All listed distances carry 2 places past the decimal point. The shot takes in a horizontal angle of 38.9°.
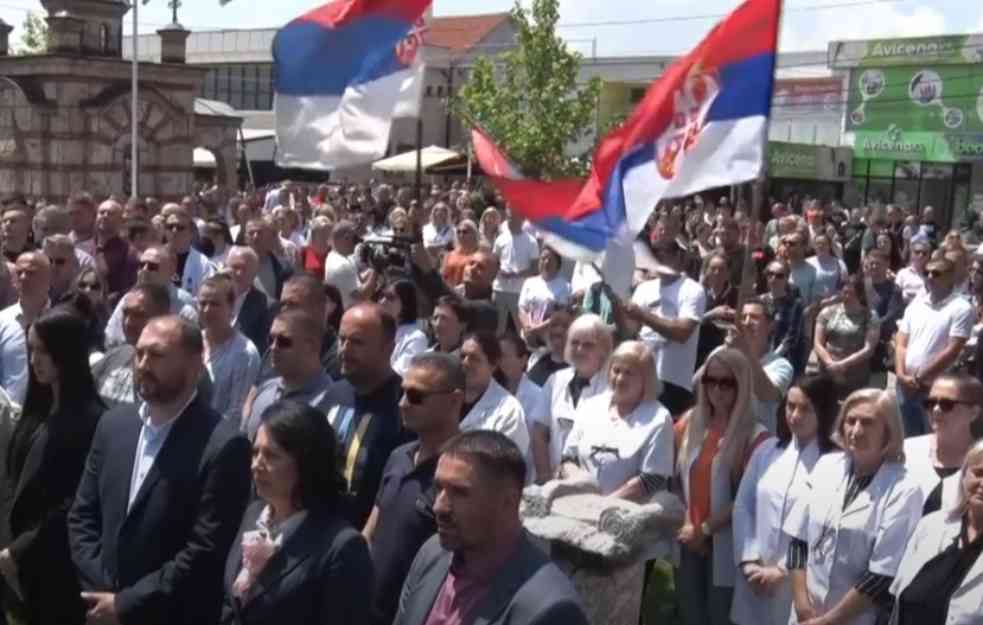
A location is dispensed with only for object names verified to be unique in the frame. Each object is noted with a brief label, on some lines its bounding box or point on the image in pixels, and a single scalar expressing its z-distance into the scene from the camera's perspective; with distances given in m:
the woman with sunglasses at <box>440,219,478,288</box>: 11.17
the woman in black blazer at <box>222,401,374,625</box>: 3.82
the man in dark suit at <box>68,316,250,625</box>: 4.40
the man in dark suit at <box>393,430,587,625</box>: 3.29
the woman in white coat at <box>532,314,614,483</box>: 6.41
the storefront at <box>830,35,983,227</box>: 36.84
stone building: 25.34
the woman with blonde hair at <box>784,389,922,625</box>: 4.85
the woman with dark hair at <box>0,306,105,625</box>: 5.21
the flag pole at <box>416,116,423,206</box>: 7.46
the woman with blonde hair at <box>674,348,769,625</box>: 5.77
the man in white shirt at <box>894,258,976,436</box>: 8.86
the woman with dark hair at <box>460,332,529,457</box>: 5.66
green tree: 35.50
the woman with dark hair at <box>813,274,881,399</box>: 9.32
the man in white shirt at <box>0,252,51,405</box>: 6.73
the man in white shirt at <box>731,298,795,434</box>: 6.25
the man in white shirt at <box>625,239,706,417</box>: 8.43
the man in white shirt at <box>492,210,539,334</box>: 11.95
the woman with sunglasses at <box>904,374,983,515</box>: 5.11
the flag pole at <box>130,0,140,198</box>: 22.00
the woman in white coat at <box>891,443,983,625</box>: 4.14
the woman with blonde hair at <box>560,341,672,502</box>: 5.70
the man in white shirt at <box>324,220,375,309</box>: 9.75
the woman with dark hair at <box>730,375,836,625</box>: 5.36
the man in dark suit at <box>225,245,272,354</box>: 7.89
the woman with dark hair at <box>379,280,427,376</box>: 7.57
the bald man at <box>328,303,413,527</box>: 4.91
